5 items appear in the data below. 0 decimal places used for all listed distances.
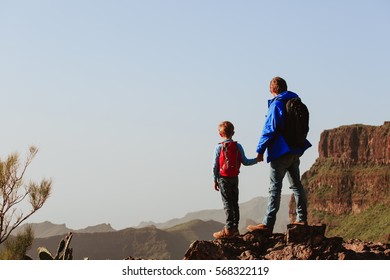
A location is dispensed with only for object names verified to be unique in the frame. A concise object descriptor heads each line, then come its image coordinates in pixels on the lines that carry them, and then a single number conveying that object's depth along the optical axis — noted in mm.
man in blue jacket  7418
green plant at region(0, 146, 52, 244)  21328
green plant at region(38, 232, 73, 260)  11930
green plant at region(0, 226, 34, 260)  18811
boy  7699
